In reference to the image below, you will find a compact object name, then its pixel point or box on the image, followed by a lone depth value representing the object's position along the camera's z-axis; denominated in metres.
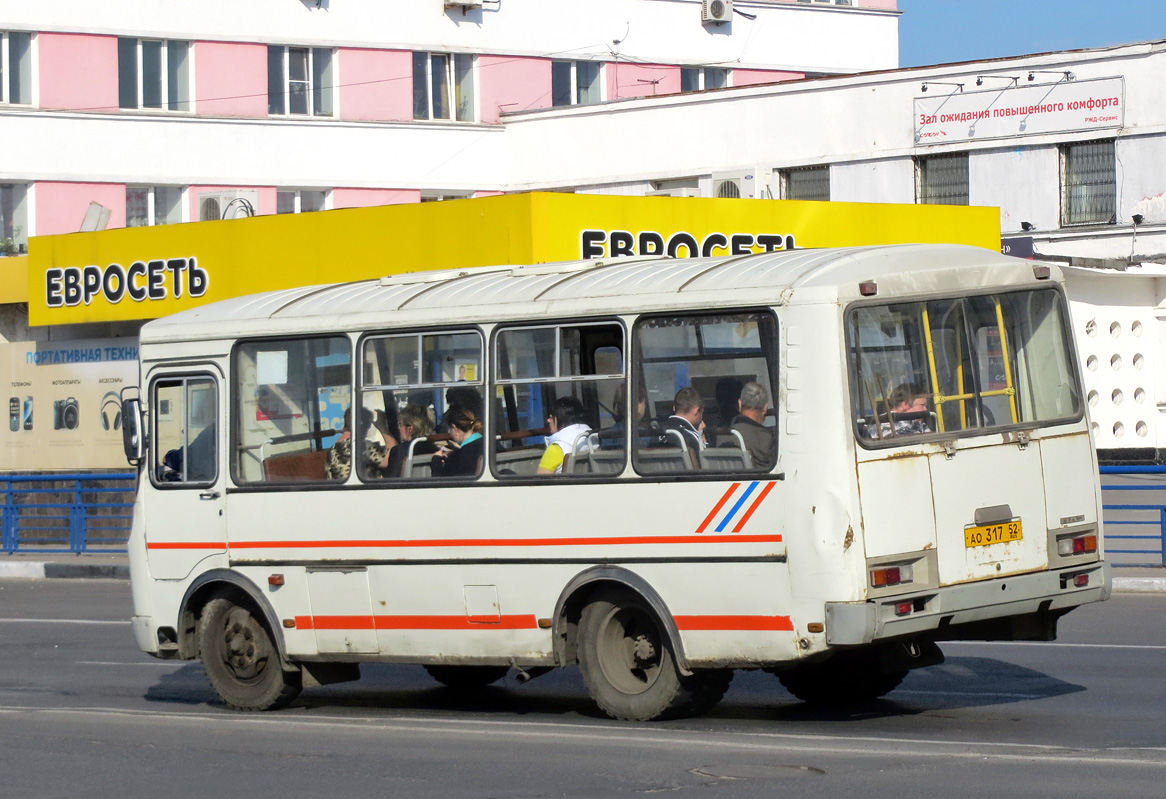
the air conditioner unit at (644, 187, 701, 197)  39.53
